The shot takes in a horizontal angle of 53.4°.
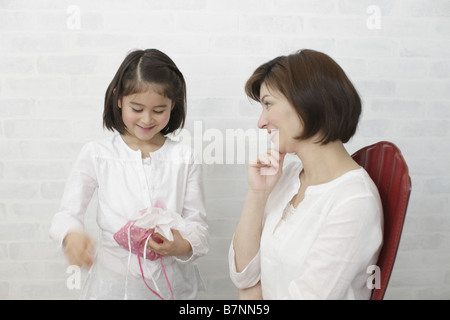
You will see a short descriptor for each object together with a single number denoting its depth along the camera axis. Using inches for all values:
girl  62.6
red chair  48.4
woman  49.8
